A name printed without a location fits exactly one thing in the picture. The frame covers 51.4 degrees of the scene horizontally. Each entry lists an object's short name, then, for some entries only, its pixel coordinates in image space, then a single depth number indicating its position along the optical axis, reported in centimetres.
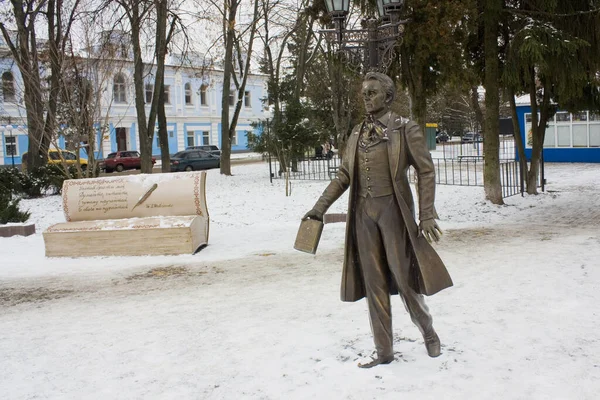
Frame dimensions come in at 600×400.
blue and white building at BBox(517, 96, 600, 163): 2559
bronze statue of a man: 430
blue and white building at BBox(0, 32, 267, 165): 4184
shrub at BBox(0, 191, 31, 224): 1212
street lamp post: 895
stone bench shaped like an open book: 954
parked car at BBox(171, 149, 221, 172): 3403
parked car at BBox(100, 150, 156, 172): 3692
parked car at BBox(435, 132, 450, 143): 6137
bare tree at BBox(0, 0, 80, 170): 1651
